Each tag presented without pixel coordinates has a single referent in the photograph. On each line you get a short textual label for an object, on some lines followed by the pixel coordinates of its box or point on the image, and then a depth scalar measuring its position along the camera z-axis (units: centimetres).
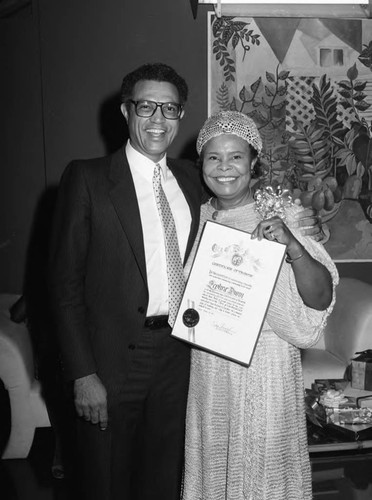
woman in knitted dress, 199
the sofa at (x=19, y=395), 350
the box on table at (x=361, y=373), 338
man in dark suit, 212
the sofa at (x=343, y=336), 392
